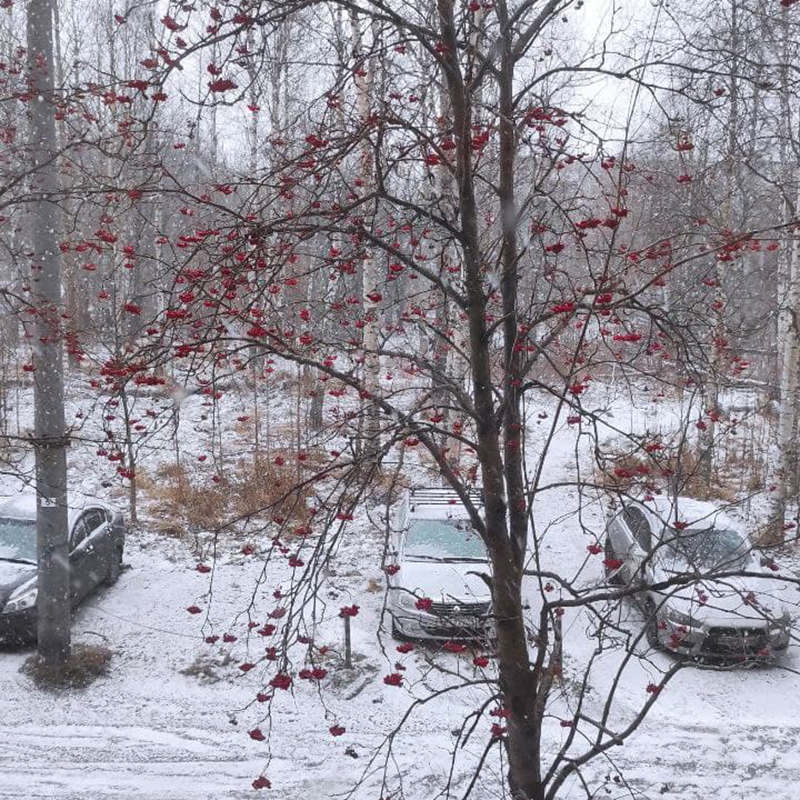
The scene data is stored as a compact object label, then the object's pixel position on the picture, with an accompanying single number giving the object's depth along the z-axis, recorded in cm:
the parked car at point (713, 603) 860
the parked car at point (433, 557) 884
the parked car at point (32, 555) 869
